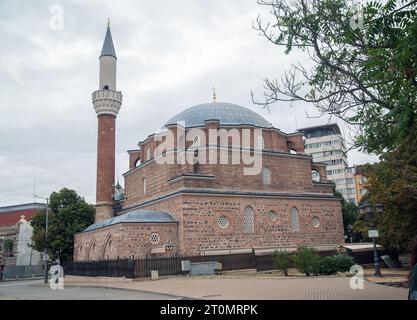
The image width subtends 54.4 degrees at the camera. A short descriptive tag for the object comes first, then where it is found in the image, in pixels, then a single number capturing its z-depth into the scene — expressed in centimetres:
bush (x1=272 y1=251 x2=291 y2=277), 1711
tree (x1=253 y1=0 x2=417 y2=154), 670
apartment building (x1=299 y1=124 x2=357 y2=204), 6688
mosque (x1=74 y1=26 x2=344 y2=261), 2256
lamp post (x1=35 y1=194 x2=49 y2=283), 2648
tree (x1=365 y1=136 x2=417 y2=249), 1510
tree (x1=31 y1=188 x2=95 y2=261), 3147
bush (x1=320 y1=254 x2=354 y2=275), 1672
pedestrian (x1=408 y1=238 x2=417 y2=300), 558
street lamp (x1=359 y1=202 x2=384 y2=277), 1488
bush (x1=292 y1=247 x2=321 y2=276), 1619
